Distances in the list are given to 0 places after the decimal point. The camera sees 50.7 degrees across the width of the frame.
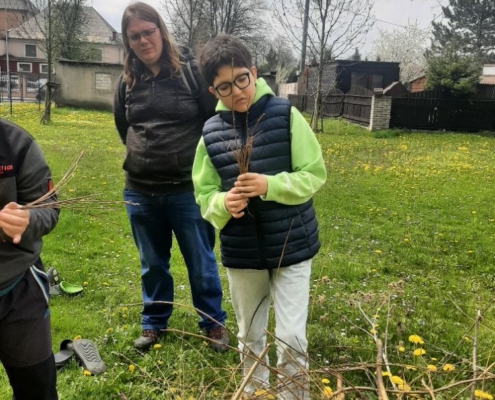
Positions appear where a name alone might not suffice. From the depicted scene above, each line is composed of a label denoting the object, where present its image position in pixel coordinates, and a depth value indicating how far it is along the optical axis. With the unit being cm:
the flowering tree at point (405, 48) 4881
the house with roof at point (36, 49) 5116
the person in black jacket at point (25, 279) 178
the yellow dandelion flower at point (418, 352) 246
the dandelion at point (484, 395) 159
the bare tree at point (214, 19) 2920
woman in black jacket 279
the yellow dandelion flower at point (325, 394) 118
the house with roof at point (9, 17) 5494
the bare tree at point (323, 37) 1809
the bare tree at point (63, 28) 1992
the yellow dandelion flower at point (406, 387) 129
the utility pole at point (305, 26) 1906
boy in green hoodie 221
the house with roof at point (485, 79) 3278
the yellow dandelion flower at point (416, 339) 253
